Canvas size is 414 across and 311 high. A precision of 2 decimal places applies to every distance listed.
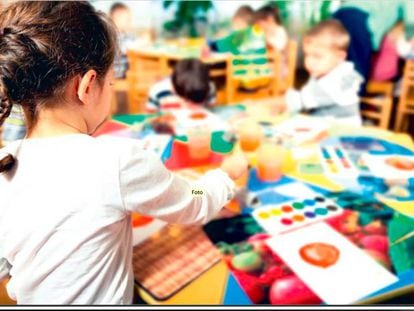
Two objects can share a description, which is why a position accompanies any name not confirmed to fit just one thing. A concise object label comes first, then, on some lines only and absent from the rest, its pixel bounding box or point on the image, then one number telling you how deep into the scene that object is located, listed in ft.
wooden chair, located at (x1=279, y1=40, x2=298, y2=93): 5.74
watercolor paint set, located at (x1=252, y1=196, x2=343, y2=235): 2.59
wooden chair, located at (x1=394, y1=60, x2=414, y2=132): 5.99
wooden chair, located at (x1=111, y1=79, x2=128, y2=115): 7.08
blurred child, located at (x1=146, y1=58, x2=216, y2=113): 4.91
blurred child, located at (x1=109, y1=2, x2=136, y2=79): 5.07
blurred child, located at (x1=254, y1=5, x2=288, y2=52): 5.52
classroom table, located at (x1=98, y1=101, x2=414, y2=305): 2.05
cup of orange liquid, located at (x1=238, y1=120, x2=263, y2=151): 3.73
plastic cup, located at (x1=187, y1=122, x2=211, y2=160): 3.58
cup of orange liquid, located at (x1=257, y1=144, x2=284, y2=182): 3.22
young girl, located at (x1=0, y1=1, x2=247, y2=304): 1.56
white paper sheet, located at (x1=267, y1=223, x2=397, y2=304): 2.06
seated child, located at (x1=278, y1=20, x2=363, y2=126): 5.04
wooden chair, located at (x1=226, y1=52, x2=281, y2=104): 5.96
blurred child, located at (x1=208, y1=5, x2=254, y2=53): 5.49
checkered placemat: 2.15
